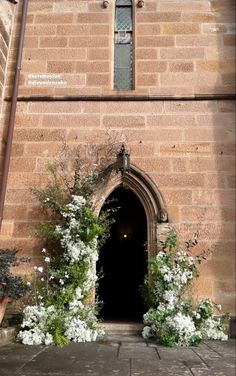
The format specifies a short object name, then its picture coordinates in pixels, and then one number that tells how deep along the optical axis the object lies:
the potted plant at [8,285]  4.00
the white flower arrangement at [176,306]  4.18
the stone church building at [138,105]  5.34
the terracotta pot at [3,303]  4.06
